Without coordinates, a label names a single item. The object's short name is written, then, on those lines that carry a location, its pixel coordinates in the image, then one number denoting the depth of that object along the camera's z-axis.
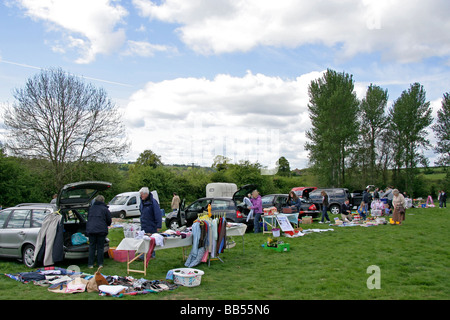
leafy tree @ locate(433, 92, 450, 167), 39.28
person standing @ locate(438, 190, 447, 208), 24.87
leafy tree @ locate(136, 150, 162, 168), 49.12
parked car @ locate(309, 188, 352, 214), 20.14
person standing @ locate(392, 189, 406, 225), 14.64
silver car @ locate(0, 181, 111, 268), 7.66
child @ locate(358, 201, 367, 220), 16.62
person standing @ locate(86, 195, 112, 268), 7.55
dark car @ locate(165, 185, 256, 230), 13.15
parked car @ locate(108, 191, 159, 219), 20.28
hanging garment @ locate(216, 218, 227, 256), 8.20
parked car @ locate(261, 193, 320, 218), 16.55
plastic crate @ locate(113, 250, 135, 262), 8.30
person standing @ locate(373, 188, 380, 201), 25.07
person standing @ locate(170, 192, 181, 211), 18.53
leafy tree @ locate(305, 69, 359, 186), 35.06
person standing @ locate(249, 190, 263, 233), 12.60
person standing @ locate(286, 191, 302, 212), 14.41
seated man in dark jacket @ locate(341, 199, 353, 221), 15.45
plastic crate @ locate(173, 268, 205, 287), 6.02
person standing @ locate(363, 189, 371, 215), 18.49
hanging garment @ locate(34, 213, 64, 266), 7.26
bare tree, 22.75
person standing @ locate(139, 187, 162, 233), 8.05
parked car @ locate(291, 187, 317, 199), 17.95
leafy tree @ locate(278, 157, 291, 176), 47.33
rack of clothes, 7.76
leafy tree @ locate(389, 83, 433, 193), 39.12
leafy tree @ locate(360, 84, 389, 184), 40.62
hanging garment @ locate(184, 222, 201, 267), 7.76
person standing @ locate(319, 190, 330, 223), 15.23
